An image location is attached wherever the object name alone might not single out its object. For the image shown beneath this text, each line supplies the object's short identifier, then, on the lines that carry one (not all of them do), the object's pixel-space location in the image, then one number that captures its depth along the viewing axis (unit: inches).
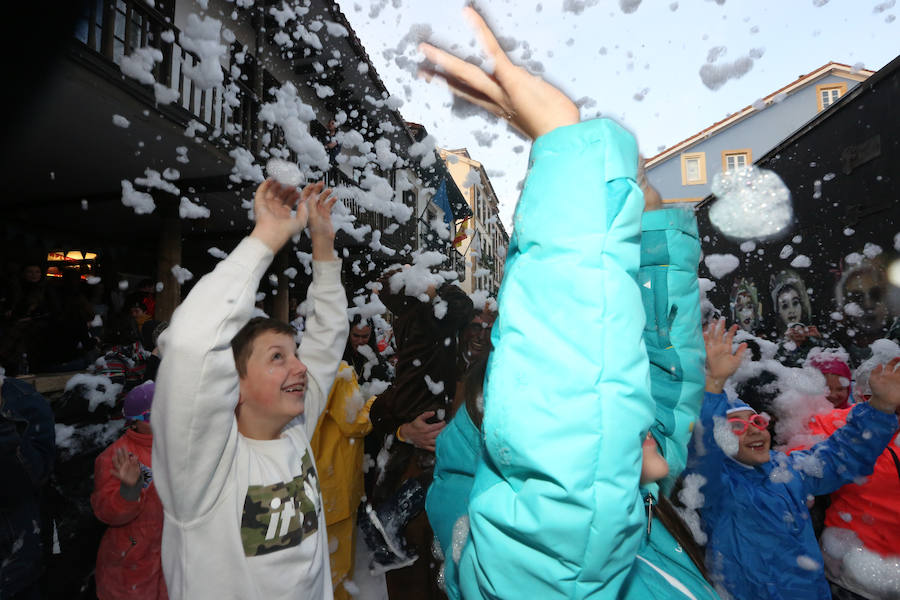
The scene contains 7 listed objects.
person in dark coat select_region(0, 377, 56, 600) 83.5
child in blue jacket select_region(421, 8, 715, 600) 20.7
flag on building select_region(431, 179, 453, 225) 354.6
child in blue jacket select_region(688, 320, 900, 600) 76.5
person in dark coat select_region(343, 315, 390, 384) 156.5
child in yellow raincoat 93.1
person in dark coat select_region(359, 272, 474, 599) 85.9
